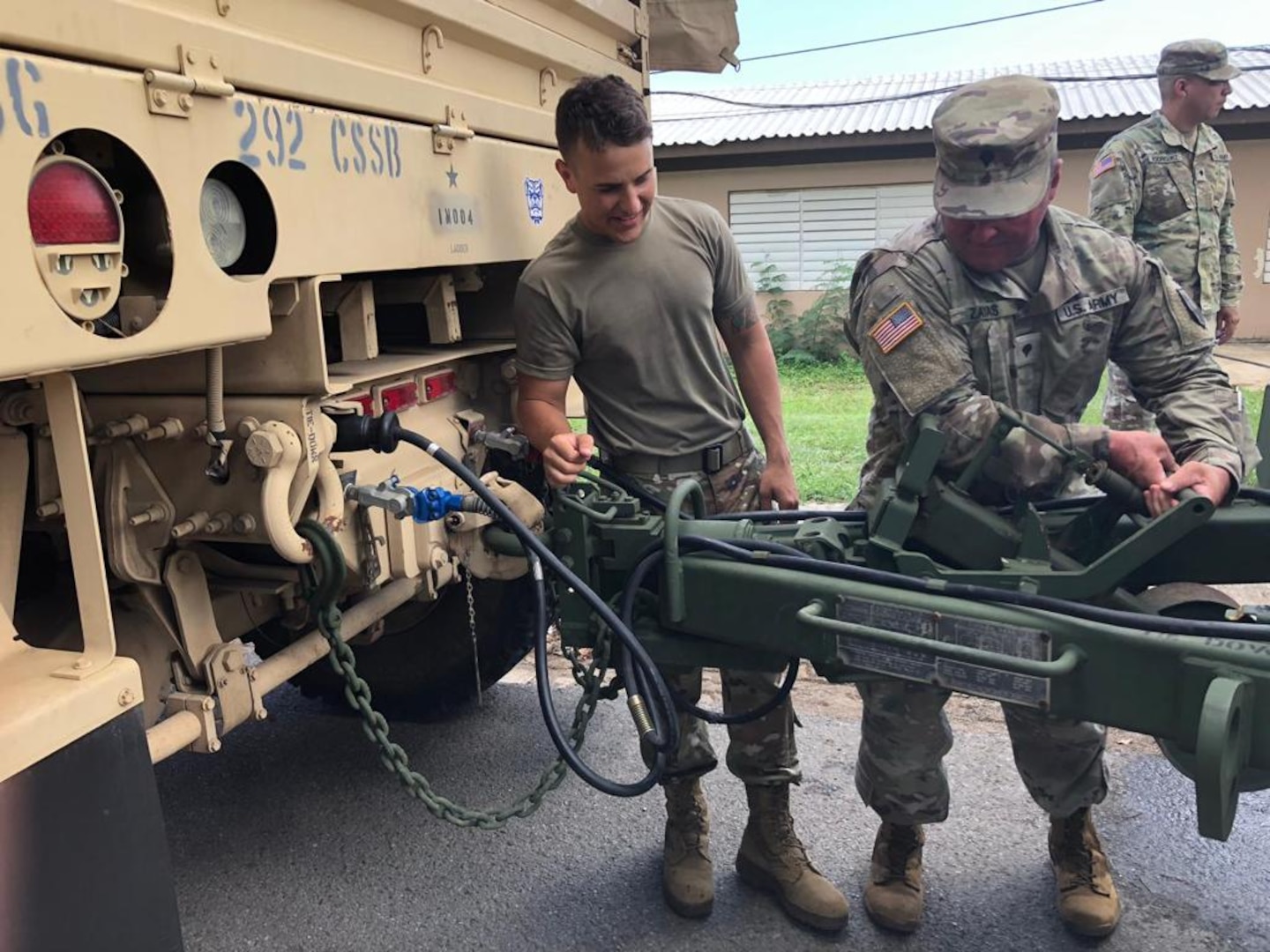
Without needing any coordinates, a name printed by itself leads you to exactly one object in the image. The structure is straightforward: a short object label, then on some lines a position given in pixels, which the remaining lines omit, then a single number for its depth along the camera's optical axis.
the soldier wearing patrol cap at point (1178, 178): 4.47
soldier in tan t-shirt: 2.37
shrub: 11.23
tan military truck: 1.38
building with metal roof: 11.27
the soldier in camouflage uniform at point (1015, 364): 2.12
